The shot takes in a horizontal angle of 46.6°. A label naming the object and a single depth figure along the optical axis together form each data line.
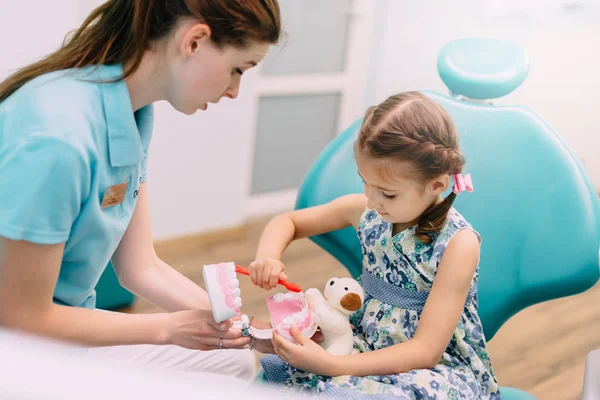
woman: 0.79
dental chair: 1.10
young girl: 0.94
